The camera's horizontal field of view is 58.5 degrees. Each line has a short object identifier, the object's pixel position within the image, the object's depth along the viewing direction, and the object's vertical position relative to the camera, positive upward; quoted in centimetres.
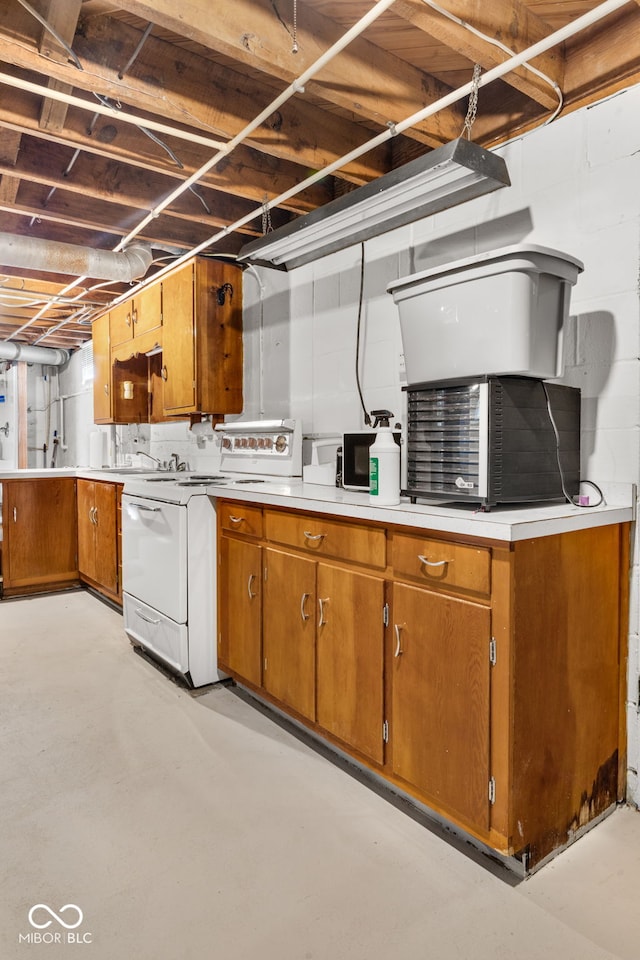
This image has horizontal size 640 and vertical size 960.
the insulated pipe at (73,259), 340 +117
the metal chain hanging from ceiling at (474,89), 187 +119
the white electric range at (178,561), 271 -58
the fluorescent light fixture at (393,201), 182 +90
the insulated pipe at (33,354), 702 +116
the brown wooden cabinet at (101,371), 498 +66
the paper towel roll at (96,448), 598 -4
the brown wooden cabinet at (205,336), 367 +72
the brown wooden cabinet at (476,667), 151 -66
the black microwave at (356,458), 244 -5
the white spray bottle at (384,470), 189 -8
